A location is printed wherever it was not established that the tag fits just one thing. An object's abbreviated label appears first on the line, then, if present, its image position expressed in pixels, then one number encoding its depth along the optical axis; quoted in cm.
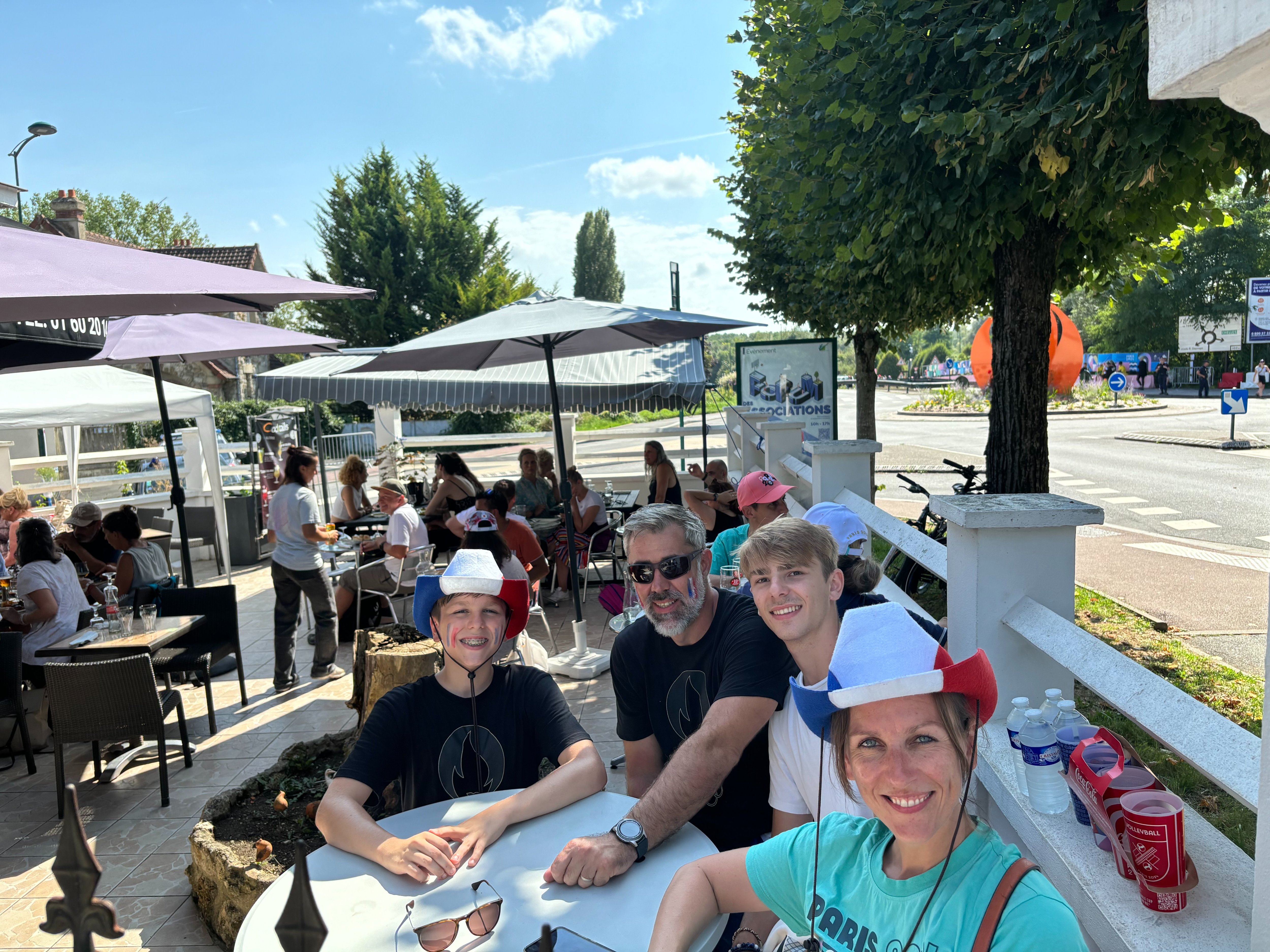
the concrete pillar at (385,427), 1864
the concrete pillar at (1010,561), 223
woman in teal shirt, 138
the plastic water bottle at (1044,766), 201
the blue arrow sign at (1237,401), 1798
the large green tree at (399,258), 3509
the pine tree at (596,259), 6906
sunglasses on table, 187
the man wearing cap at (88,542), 727
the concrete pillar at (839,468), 474
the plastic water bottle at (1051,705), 212
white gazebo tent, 838
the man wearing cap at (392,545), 712
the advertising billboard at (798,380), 1040
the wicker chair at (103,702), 430
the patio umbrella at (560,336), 596
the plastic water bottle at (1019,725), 215
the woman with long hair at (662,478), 940
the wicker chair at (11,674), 481
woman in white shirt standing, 624
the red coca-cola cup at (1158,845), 157
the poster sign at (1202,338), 2397
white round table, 189
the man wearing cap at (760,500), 452
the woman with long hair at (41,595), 517
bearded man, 237
